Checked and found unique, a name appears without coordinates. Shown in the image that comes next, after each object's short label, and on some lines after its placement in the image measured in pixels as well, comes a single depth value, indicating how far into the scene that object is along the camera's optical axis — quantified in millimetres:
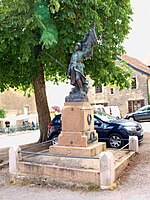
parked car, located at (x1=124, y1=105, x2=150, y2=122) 25297
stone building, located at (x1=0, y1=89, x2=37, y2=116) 36188
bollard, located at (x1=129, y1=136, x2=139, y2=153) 9870
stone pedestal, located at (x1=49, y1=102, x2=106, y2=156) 8211
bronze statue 8680
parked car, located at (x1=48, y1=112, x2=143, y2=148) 11312
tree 9688
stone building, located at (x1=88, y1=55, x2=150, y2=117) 32031
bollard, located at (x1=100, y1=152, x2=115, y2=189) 6672
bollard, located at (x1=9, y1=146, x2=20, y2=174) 8023
